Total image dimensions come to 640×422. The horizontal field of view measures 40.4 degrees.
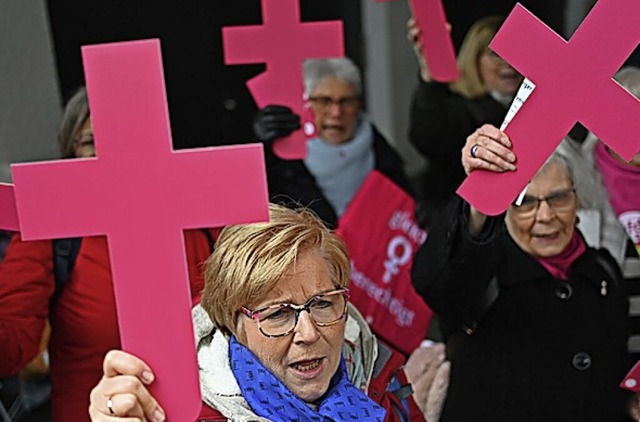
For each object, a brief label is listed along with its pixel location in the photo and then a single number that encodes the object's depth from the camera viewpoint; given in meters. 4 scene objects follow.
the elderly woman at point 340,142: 2.70
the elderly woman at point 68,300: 1.69
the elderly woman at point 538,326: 1.77
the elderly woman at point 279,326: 1.38
